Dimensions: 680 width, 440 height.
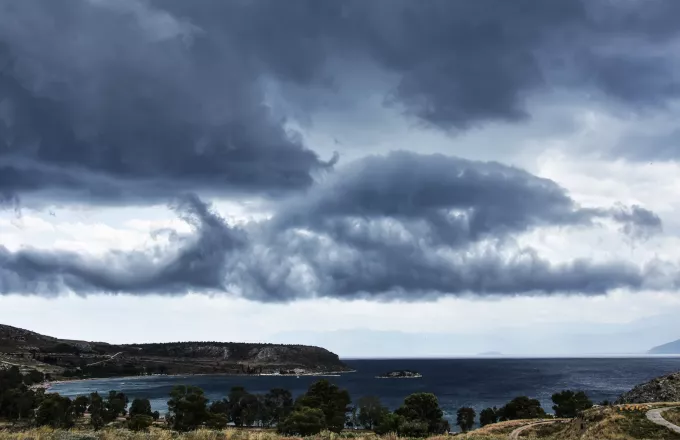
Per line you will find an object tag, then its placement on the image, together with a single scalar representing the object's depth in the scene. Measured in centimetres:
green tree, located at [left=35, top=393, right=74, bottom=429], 11112
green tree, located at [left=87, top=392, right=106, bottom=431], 11981
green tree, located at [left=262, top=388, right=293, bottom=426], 14375
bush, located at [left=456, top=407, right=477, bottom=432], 13505
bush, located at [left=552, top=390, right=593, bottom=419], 12712
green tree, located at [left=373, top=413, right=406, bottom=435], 9061
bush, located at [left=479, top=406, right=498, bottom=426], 13675
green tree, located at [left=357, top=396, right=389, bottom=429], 13738
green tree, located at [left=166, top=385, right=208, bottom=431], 10544
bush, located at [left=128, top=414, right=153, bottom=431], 9759
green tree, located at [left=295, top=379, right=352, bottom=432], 11025
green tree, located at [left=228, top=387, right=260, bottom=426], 14912
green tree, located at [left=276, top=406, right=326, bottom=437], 8862
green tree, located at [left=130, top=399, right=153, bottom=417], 13712
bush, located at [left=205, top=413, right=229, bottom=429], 10716
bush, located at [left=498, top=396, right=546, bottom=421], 12452
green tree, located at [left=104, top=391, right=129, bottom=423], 12775
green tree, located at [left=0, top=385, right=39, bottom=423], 12581
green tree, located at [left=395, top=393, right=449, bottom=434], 11262
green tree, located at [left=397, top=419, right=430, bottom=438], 6510
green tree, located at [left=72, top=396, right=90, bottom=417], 13125
